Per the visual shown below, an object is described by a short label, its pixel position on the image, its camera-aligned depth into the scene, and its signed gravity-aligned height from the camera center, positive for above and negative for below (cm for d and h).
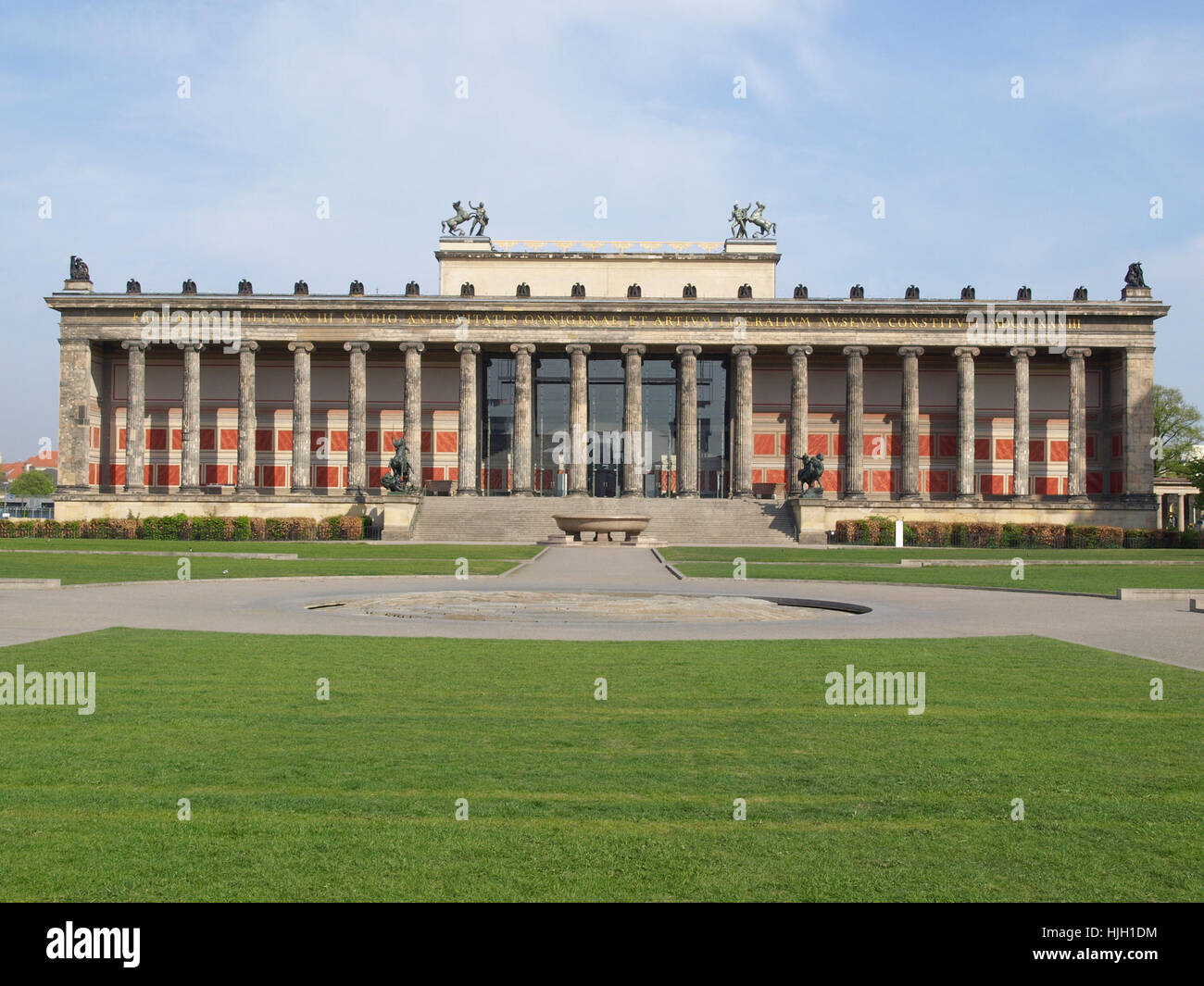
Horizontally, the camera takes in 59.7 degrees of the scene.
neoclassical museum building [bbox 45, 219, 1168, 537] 7169 +798
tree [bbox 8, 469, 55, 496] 15775 +228
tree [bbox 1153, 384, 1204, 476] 10294 +776
